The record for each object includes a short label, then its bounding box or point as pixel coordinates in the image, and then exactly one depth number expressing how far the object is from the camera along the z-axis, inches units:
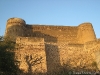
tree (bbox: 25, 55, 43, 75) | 535.6
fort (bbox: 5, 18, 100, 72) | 623.5
